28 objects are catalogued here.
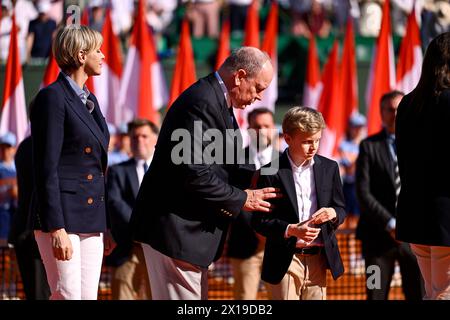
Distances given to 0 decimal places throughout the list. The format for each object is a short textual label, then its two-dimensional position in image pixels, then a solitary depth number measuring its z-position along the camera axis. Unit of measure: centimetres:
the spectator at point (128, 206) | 893
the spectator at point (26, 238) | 789
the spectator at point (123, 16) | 1738
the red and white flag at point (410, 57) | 1245
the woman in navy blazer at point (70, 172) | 538
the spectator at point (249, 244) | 896
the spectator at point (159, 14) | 1906
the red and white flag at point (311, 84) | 1487
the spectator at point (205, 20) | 2012
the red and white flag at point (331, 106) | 1355
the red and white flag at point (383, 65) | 1277
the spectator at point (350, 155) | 1357
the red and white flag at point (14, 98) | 1176
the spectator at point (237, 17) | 2017
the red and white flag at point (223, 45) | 1384
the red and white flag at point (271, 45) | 1309
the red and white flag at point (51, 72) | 1114
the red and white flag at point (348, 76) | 1360
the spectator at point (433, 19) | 1354
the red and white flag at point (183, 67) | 1259
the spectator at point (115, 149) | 1238
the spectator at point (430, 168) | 542
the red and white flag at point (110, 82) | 1291
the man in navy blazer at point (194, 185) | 539
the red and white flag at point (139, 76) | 1305
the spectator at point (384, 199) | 827
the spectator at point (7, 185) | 1107
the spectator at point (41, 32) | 1617
